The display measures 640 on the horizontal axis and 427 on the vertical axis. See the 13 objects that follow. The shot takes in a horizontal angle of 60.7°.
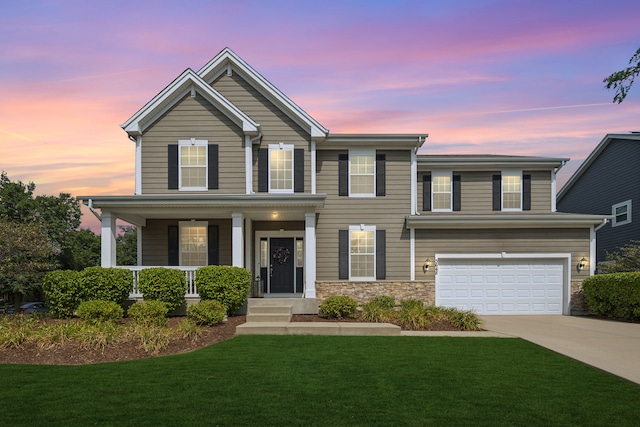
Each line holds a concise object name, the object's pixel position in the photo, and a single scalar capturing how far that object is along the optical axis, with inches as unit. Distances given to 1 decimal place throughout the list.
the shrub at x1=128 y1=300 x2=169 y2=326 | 551.5
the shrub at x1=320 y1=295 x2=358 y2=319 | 621.6
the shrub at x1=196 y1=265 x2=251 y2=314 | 616.7
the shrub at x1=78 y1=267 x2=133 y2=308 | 608.4
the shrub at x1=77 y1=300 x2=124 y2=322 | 571.8
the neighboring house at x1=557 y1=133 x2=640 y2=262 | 986.7
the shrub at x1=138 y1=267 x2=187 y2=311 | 616.4
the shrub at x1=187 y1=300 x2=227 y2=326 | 557.0
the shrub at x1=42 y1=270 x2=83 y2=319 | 602.5
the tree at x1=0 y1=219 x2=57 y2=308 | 668.1
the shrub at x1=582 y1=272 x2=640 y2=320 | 696.4
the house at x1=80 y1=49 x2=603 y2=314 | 714.8
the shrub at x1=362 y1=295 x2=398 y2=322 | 602.9
